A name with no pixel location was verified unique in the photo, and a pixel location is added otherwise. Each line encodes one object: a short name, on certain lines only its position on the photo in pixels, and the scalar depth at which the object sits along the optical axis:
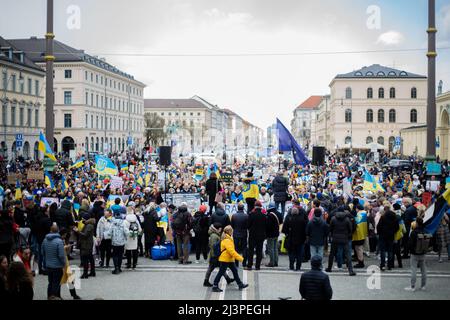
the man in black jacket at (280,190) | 17.33
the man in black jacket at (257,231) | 12.54
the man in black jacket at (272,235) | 12.83
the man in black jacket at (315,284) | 7.30
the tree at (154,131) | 117.62
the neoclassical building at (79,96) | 78.25
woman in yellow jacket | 10.55
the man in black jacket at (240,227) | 12.66
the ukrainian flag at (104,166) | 22.47
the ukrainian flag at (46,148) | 17.27
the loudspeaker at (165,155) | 22.19
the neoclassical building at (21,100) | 52.53
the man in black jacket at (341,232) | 12.17
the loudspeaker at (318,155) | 19.31
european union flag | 19.64
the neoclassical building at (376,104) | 88.75
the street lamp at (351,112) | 83.96
